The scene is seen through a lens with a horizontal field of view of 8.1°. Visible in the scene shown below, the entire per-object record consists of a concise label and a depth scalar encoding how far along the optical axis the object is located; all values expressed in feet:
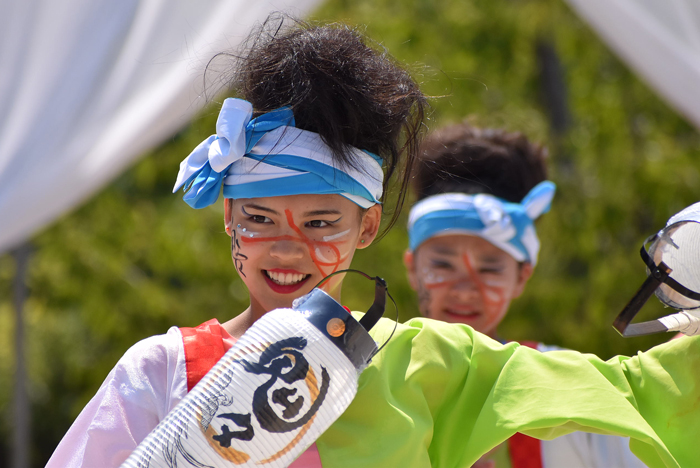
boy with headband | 18.11
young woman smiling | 16.19
